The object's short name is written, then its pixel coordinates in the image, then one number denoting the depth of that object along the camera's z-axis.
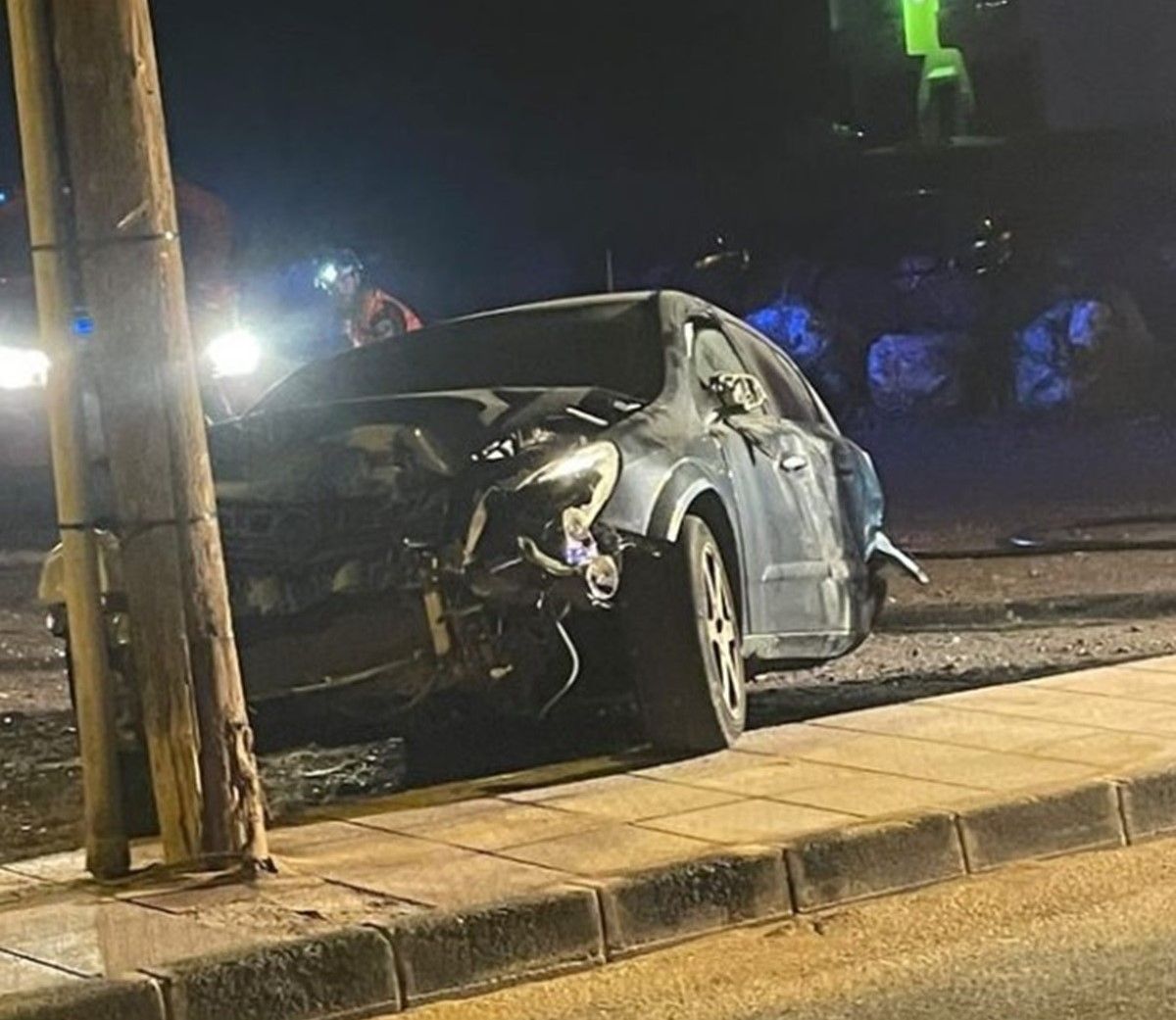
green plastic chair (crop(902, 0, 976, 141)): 36.97
